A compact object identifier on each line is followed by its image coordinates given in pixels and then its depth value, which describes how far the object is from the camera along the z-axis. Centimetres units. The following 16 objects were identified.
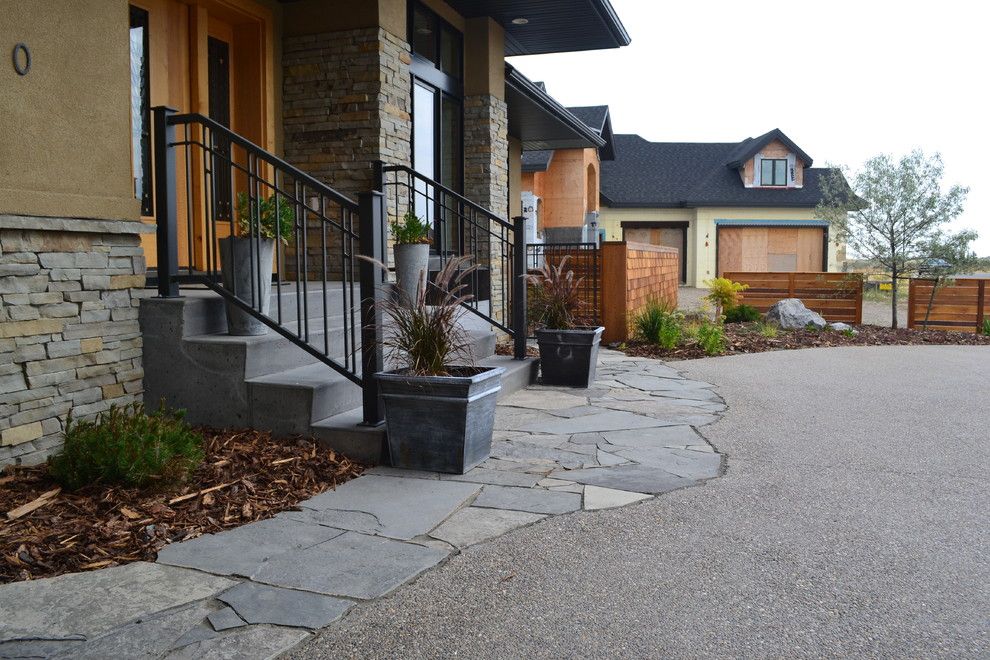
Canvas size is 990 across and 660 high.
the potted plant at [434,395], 408
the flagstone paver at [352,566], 274
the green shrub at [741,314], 1373
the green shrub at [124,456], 357
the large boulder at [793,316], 1310
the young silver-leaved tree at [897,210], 1354
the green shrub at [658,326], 994
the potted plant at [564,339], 684
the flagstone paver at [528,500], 364
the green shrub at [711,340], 980
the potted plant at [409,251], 665
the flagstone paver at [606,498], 370
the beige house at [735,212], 2755
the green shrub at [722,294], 1320
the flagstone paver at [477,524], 324
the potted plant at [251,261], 479
